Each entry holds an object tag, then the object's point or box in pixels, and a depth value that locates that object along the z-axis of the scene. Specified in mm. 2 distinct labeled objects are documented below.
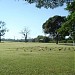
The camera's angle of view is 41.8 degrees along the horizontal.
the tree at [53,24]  38269
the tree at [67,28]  13329
